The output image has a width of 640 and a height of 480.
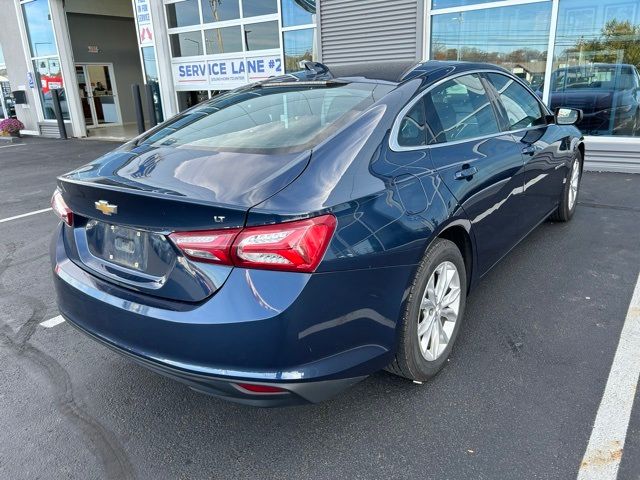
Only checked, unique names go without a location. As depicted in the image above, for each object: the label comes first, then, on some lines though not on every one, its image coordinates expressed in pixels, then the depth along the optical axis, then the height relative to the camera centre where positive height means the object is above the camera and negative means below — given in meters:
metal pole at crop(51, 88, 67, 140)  15.54 -0.73
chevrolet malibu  1.79 -0.63
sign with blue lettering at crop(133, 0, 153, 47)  12.79 +1.54
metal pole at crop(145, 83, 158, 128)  12.23 -0.53
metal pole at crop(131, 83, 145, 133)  11.17 -0.49
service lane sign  11.35 +0.18
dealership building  7.21 +0.52
